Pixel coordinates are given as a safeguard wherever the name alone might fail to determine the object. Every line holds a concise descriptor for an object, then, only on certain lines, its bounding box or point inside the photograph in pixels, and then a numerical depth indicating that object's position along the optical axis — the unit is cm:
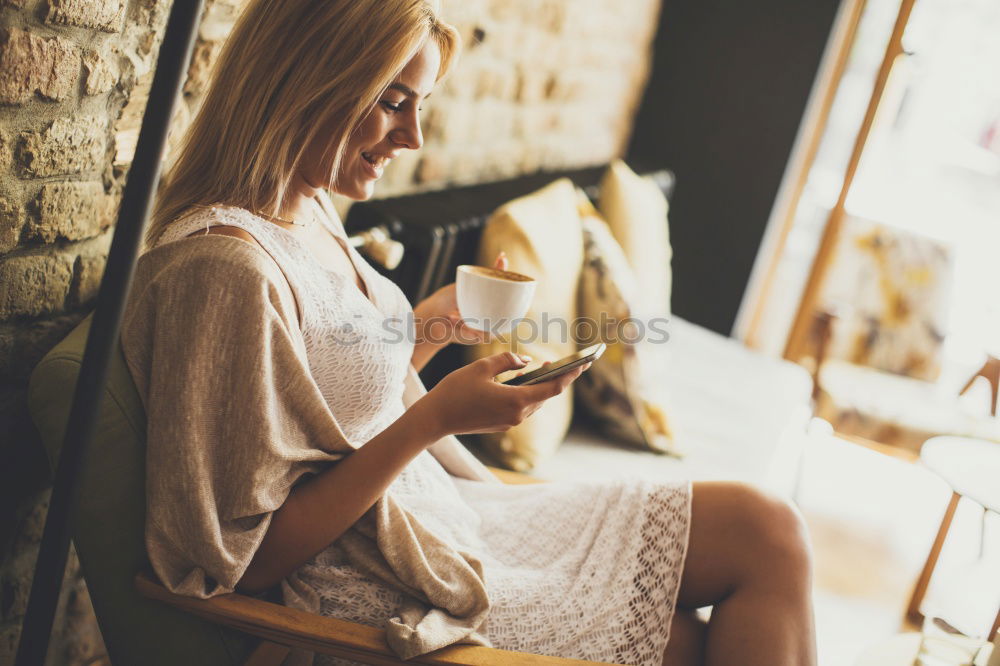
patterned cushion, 216
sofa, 189
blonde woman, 101
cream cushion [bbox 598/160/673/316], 272
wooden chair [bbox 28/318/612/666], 101
